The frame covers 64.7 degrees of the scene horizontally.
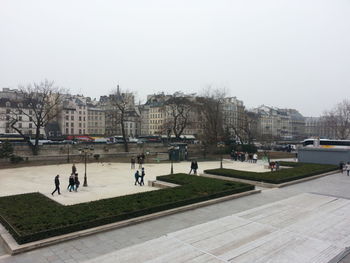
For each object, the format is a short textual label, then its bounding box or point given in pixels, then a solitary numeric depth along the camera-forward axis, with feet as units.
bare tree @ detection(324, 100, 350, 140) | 216.43
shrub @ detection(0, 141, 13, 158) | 120.98
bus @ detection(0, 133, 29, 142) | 173.52
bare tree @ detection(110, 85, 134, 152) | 170.34
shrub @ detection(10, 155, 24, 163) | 121.78
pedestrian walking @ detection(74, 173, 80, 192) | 64.33
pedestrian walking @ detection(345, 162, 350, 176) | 91.81
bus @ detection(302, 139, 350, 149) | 140.15
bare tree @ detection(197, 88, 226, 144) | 172.04
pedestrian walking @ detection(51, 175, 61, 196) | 59.37
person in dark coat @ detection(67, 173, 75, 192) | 63.04
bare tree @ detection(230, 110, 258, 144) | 198.24
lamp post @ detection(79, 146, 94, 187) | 76.94
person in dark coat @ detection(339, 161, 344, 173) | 97.33
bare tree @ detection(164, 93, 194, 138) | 196.86
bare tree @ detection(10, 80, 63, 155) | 143.02
